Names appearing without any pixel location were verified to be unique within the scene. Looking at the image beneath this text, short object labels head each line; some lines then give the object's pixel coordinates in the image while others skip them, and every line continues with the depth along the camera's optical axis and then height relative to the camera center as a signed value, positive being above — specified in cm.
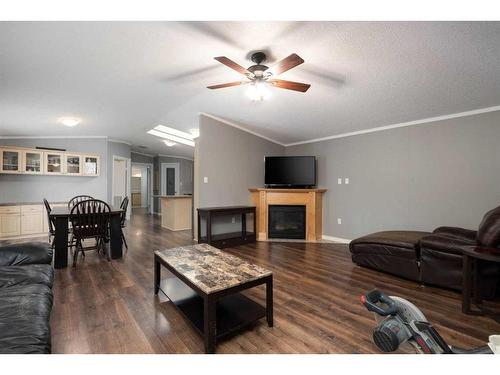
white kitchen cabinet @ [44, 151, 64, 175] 513 +58
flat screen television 489 +35
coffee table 151 -71
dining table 306 -65
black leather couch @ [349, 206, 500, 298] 220 -76
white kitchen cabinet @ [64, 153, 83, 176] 535 +56
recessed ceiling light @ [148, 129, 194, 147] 587 +140
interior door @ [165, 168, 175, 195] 910 +26
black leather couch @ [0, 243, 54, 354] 103 -67
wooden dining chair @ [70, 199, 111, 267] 316 -50
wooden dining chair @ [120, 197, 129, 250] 370 -41
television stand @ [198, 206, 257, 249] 406 -83
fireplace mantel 467 -32
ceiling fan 197 +103
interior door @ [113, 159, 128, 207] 675 +22
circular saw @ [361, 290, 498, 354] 104 -67
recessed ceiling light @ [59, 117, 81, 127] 392 +116
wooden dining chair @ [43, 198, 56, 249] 333 -51
